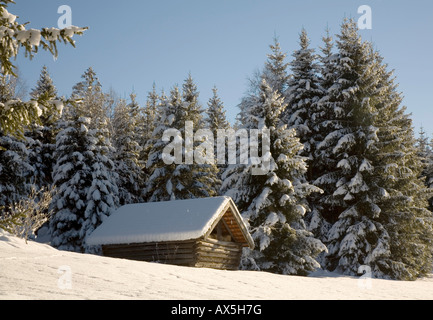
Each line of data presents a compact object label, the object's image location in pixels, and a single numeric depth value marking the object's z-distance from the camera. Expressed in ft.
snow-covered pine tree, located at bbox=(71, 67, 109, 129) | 127.44
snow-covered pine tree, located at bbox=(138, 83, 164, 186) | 131.44
